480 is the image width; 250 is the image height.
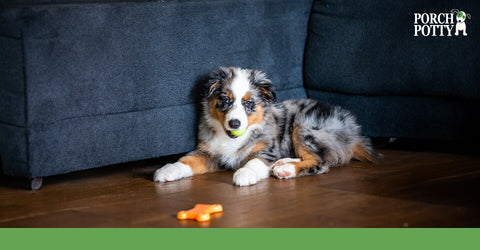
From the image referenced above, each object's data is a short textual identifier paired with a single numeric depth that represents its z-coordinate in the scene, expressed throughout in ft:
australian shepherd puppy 11.55
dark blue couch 10.50
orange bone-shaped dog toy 8.46
